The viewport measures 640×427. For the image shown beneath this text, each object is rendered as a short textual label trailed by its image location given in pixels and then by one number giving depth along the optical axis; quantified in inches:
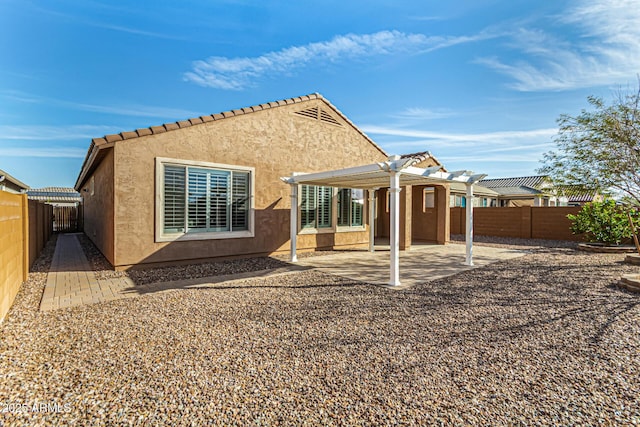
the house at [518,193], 1160.2
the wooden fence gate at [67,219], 872.9
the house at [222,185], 332.8
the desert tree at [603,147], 284.7
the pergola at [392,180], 282.7
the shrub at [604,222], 522.9
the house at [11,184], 655.8
